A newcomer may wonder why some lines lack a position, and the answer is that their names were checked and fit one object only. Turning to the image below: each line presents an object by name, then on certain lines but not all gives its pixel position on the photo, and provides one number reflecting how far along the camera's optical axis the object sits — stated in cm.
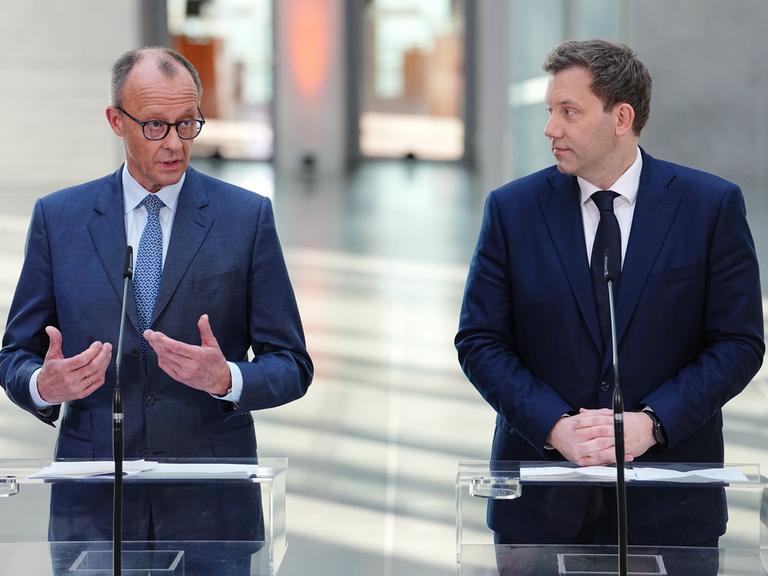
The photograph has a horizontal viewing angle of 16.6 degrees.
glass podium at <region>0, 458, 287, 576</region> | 510
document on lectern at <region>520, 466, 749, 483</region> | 527
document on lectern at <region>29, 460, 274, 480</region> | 532
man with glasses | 598
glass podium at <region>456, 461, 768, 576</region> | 503
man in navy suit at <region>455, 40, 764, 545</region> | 598
